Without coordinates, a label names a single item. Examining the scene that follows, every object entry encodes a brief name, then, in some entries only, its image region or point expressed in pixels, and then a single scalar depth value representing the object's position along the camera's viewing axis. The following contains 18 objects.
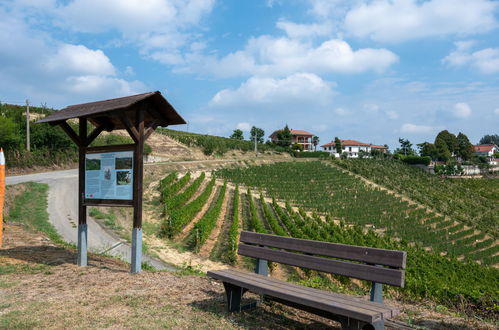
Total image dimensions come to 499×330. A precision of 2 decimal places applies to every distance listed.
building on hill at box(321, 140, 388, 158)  105.44
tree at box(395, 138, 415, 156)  95.01
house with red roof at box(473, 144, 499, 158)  112.46
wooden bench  3.35
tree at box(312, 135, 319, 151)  103.00
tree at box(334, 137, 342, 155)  91.06
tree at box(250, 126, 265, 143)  84.00
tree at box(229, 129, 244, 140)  86.76
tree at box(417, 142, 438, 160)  86.00
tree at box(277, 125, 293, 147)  74.38
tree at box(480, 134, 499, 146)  154.96
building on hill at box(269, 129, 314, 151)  101.81
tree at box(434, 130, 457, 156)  91.62
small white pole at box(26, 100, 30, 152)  31.18
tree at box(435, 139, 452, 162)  85.69
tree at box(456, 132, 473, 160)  89.83
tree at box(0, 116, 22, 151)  29.17
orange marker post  8.06
